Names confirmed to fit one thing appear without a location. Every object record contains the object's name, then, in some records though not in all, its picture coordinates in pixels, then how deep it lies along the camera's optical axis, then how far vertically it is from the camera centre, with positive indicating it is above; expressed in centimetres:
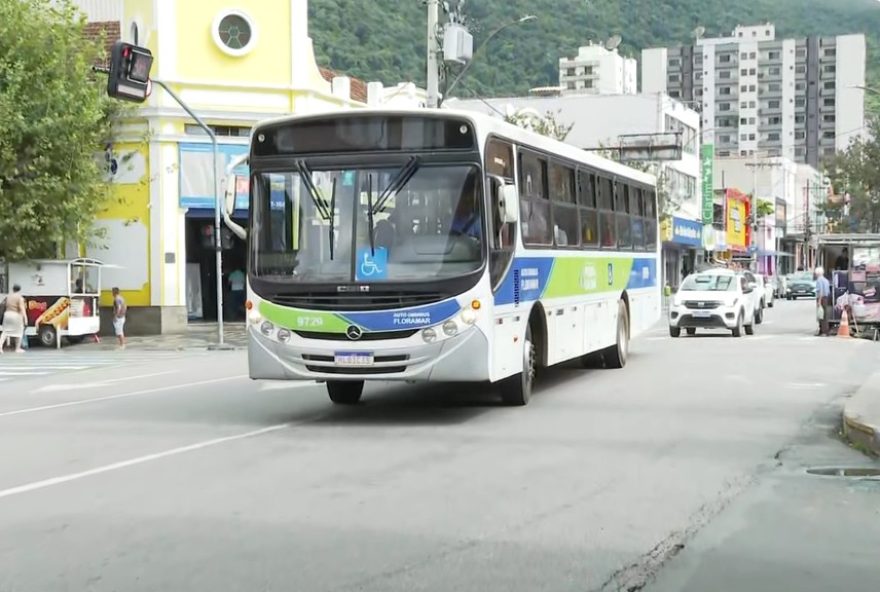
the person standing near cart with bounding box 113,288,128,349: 3073 -180
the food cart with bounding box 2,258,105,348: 3127 -128
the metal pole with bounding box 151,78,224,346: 2808 +11
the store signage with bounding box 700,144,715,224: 7456 +428
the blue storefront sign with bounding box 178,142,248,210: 3525 +238
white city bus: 1153 -2
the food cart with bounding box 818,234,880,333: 2970 -90
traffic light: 2042 +317
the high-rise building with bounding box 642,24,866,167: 15762 +2276
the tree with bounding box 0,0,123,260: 3092 +314
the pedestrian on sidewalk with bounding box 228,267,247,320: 4091 -158
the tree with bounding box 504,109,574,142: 5009 +553
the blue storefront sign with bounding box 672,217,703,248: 6919 +76
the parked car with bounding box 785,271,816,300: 7031 -268
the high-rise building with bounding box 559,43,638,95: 15162 +2381
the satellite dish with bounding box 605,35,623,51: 7806 +1407
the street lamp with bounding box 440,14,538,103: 2922 +441
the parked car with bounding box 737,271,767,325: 3160 -140
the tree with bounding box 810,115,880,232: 6166 +370
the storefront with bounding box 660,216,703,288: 6825 -26
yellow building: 3503 +392
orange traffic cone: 2891 -218
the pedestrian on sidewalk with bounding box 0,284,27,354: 2894 -170
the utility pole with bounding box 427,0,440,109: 2771 +457
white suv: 2898 -160
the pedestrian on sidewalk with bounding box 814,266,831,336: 2988 -158
